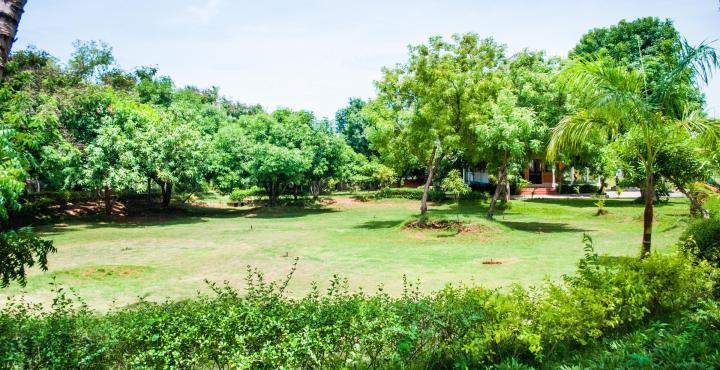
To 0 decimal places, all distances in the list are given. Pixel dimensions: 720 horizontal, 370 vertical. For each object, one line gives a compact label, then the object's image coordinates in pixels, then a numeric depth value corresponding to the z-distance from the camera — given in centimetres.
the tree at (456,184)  3631
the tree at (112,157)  2475
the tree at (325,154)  3519
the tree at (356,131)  6233
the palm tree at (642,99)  991
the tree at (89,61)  3181
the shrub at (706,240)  873
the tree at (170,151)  2683
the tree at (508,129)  2123
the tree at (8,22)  334
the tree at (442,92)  2230
